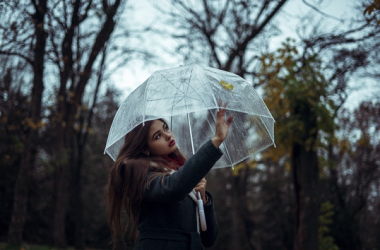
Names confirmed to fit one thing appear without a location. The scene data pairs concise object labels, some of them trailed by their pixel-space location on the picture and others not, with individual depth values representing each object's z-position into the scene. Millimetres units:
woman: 1892
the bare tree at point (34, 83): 6125
